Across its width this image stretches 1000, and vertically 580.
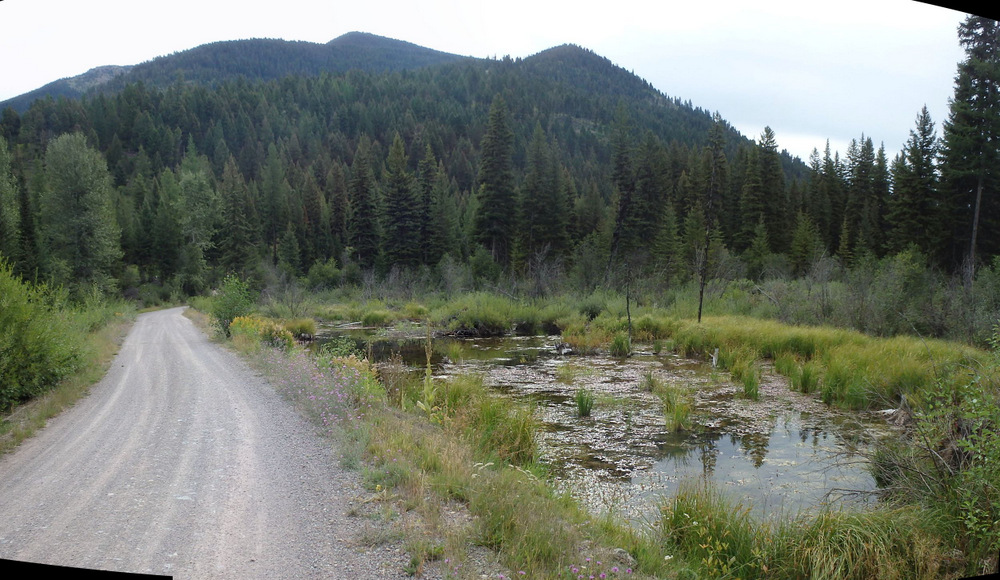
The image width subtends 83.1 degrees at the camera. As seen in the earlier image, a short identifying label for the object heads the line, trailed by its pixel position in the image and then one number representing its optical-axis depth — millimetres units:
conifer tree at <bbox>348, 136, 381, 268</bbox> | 61688
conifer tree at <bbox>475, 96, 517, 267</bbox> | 53812
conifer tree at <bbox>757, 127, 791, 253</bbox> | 53438
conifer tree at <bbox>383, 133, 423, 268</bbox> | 54812
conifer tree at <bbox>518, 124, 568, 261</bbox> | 53781
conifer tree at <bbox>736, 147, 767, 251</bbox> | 53050
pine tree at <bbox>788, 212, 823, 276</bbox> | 47906
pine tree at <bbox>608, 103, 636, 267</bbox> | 51000
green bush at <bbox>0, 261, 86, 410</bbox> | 9523
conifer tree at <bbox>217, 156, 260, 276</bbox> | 61219
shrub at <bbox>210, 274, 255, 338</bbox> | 23672
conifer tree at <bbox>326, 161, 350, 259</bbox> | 70581
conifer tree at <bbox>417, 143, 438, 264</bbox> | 55200
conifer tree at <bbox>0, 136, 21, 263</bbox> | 27203
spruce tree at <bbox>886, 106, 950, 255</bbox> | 32188
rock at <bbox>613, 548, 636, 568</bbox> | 4852
